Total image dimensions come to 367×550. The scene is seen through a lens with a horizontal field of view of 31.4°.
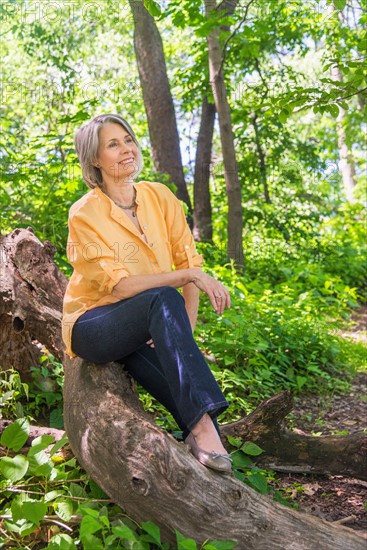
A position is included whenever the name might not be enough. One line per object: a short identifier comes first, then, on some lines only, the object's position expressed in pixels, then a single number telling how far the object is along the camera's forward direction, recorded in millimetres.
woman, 2598
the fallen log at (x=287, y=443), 3232
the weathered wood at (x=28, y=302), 3719
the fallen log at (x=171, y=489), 2342
